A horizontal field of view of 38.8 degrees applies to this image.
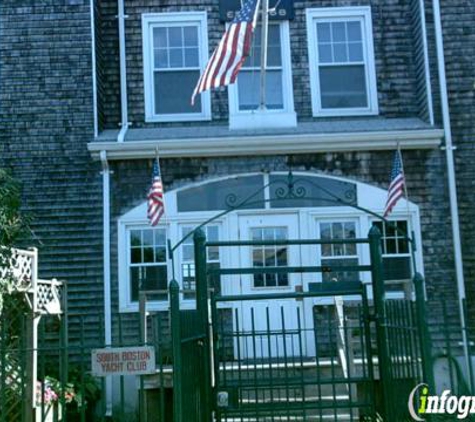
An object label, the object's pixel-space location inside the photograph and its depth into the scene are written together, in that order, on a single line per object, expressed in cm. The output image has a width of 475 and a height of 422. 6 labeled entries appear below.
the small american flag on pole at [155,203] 973
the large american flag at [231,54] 877
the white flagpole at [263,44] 948
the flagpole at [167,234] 1022
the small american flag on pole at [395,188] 987
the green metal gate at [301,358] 454
